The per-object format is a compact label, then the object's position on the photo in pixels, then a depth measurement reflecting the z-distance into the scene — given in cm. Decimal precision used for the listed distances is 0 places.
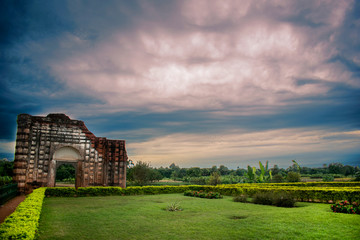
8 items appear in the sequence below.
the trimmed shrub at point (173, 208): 1165
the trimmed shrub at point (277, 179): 3691
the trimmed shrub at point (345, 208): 1043
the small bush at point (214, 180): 3440
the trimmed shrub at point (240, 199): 1508
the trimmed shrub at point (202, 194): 1750
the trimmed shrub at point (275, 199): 1333
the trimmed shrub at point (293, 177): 3809
